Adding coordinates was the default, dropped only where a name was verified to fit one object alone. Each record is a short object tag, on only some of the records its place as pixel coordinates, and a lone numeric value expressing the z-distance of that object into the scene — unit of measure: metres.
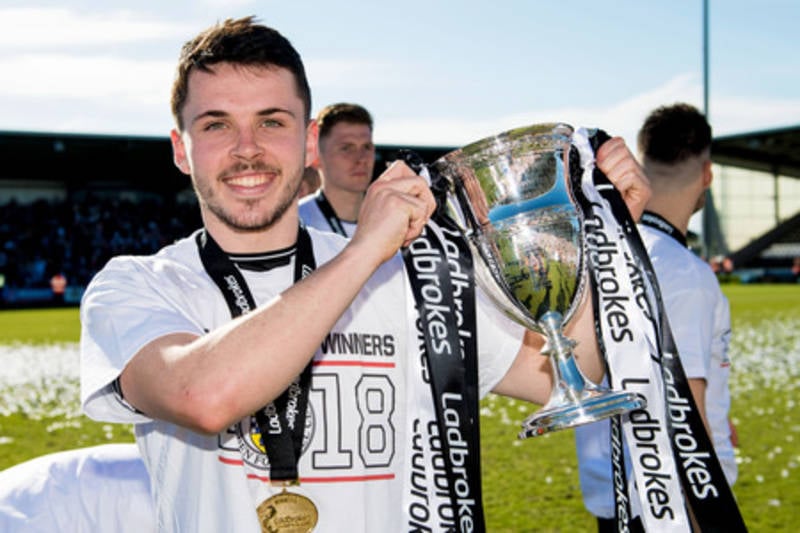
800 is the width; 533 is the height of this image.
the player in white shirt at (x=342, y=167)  5.84
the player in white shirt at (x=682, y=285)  2.81
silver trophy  1.85
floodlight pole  24.88
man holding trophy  1.82
